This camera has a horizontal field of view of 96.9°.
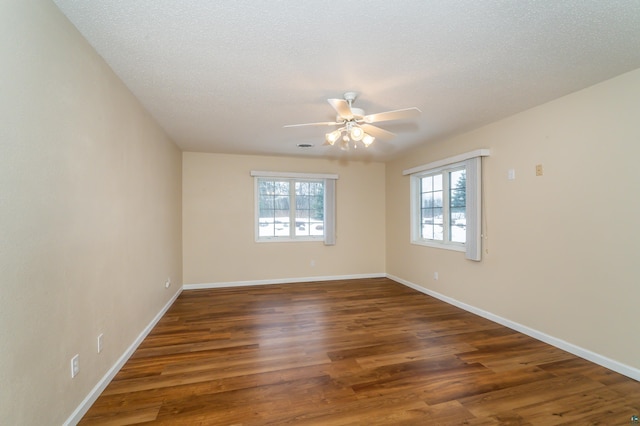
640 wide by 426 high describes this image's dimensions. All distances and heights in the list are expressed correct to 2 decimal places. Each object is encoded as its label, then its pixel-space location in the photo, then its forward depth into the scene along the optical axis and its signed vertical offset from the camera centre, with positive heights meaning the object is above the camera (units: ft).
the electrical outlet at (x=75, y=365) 5.48 -2.96
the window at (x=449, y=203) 11.81 +0.41
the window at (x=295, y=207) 17.40 +0.38
